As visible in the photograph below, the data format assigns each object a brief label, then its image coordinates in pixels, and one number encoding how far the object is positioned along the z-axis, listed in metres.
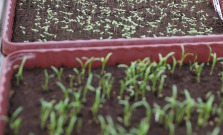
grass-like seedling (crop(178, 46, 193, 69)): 0.93
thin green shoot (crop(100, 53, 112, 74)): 0.91
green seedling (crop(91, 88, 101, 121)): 0.81
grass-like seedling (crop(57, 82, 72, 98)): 0.84
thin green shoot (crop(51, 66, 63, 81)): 0.89
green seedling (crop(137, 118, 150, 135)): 0.76
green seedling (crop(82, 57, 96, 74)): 0.91
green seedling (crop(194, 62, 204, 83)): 0.91
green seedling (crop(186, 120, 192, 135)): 0.78
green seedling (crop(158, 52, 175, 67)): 0.90
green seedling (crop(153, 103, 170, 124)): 0.79
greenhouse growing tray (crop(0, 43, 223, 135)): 0.91
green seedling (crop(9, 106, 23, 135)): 0.78
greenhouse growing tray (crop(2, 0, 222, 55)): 0.95
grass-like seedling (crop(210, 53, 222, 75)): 0.92
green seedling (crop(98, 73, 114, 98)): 0.86
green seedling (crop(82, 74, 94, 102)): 0.84
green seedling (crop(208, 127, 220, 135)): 0.78
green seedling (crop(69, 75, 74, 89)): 0.88
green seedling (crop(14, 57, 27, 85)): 0.87
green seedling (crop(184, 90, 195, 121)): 0.80
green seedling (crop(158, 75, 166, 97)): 0.86
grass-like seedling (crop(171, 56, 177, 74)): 0.91
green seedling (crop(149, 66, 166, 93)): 0.88
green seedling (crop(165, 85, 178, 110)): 0.81
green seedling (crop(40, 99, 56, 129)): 0.79
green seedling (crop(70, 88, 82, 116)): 0.81
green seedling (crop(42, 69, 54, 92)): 0.87
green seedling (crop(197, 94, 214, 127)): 0.80
